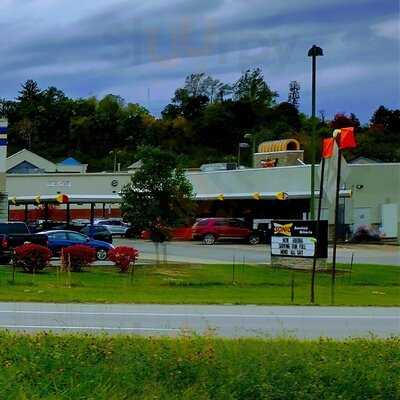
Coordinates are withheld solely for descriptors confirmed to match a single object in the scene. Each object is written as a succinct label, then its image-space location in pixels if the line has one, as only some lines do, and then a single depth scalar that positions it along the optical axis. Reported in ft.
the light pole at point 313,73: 130.00
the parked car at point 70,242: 117.19
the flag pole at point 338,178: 60.78
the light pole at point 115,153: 370.63
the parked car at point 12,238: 103.14
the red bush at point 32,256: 89.97
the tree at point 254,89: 450.30
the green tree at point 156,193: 105.70
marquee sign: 100.42
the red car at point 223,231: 181.06
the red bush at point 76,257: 91.97
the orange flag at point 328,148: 63.62
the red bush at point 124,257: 94.84
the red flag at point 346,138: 62.54
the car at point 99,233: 147.36
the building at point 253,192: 182.09
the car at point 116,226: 210.18
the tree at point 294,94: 476.54
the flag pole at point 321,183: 64.25
